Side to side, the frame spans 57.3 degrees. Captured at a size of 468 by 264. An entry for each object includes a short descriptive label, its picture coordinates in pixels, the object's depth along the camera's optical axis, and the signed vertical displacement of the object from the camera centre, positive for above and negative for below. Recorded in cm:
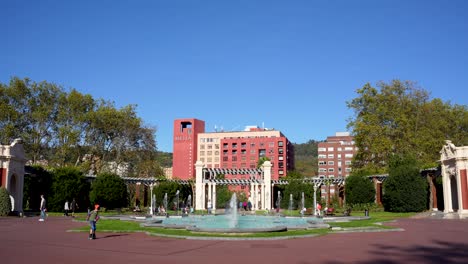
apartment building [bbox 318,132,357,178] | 14025 +837
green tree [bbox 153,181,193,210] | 6062 -123
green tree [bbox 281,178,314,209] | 5900 -141
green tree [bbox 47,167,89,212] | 4681 -45
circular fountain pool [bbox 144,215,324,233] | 1930 -234
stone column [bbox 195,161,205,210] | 5916 -80
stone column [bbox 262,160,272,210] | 5931 +14
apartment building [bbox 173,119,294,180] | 13038 +1079
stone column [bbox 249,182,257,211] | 6175 -190
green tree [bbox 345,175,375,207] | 5241 -115
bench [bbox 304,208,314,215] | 4193 -293
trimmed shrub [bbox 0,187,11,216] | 3356 -155
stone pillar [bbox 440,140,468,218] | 3709 +49
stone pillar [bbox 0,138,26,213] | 3697 +115
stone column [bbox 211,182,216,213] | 5934 -163
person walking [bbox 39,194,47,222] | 3104 -217
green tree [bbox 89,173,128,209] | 5112 -98
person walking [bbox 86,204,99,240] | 1795 -153
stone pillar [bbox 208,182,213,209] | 5909 -107
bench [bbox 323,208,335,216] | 3956 -283
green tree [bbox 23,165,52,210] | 4591 -21
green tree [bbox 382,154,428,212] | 4441 -79
